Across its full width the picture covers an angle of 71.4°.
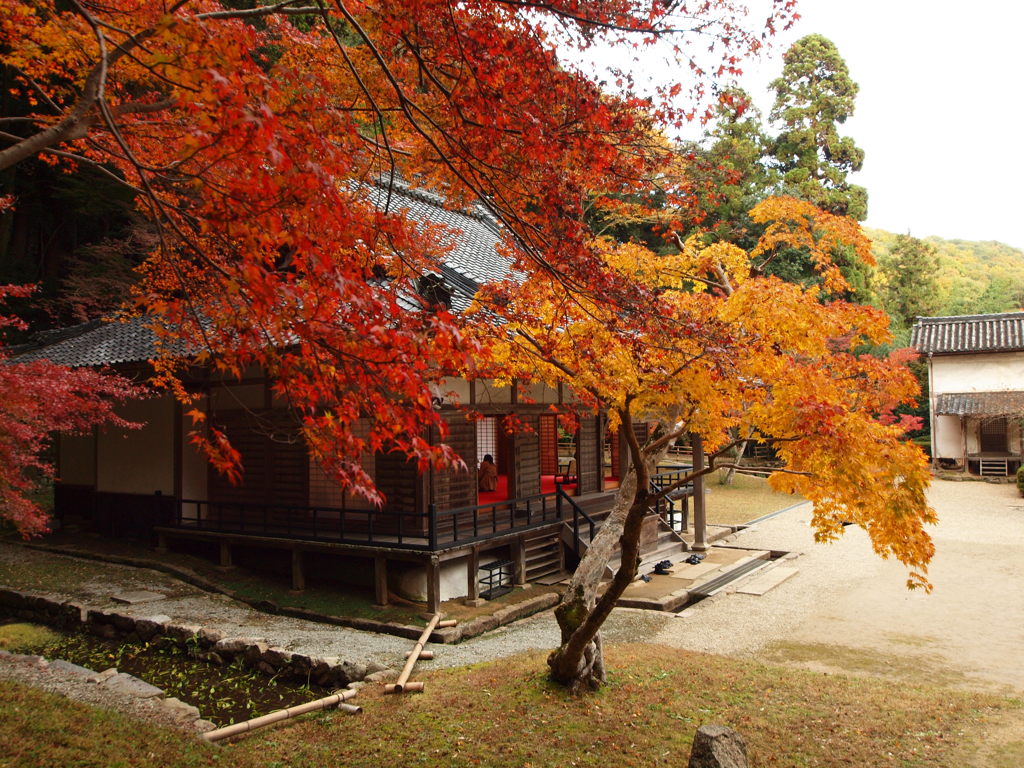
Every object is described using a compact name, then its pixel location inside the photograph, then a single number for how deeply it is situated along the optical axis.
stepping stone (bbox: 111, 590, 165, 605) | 10.45
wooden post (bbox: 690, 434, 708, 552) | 15.41
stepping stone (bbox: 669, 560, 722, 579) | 13.19
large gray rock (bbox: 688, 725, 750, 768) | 4.87
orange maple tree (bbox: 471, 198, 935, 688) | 5.59
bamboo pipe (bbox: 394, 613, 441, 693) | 7.15
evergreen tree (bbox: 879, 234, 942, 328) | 37.38
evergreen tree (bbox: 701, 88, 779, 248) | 27.17
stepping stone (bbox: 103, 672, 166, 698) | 6.86
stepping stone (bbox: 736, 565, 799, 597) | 12.37
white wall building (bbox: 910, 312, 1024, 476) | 29.27
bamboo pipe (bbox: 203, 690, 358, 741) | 6.03
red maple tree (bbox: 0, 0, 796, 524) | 3.64
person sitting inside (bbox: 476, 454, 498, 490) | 14.34
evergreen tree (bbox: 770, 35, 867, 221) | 28.44
